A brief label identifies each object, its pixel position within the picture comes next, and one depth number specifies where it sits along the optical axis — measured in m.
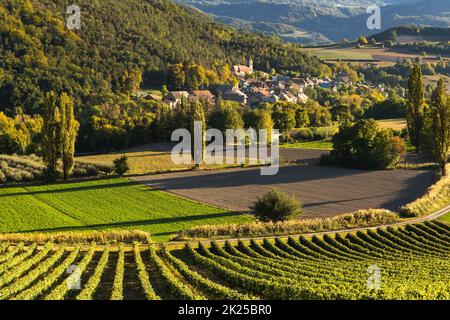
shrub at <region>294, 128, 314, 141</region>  96.38
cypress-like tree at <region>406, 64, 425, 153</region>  74.81
